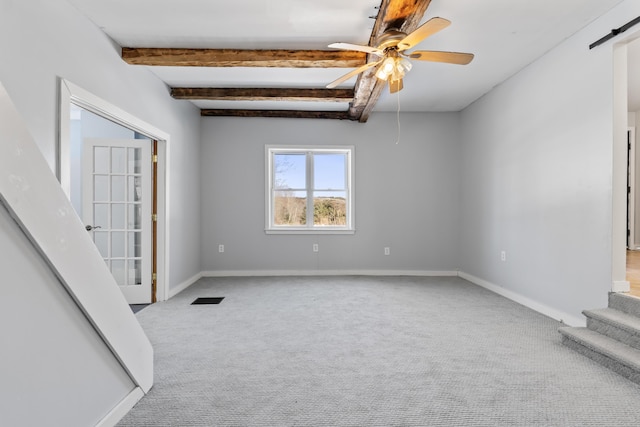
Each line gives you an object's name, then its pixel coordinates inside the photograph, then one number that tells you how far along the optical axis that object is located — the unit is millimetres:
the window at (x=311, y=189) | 5359
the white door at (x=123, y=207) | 3660
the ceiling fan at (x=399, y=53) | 2197
